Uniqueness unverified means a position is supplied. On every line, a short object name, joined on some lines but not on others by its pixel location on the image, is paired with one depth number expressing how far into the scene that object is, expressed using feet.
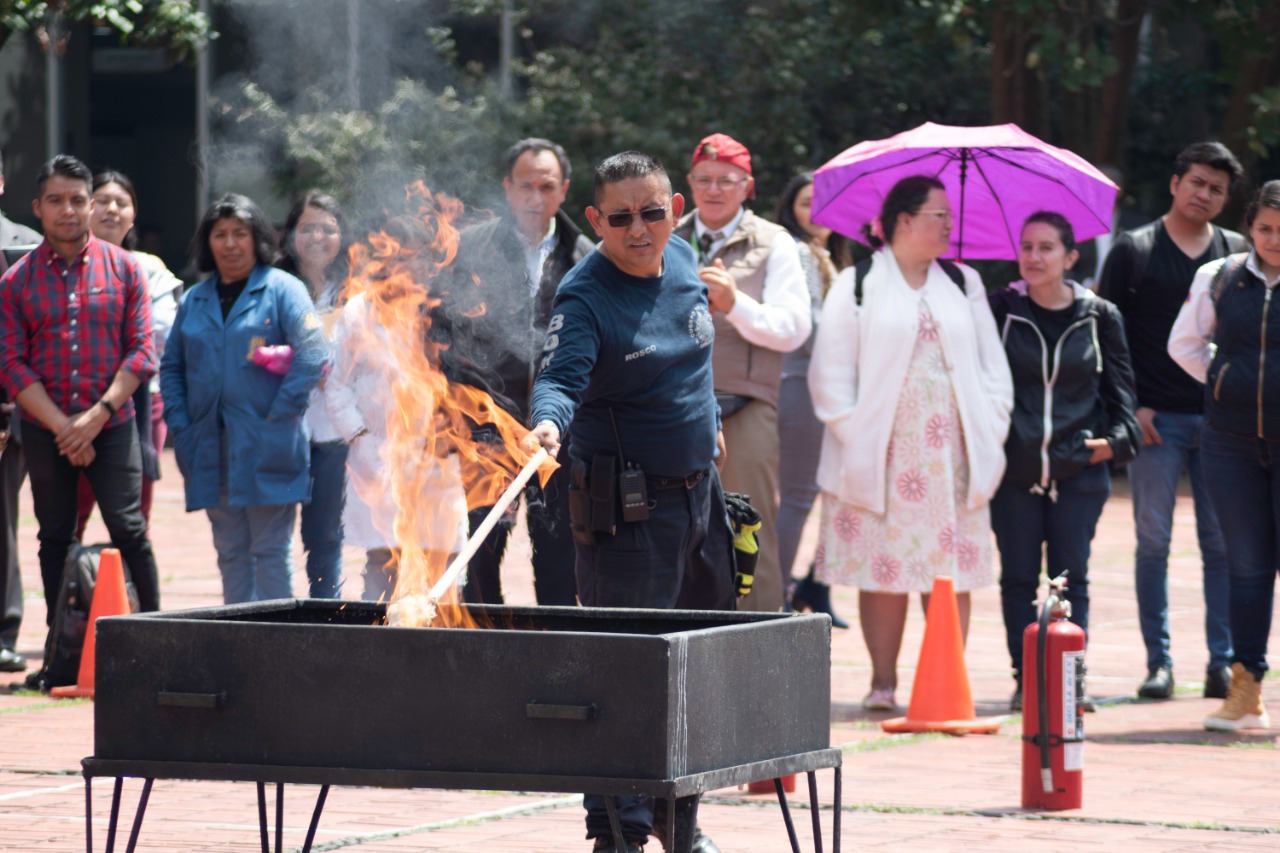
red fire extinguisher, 40.29
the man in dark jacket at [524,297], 47.67
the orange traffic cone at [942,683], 49.73
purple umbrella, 55.62
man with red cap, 53.11
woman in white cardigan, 52.90
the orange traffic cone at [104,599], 53.47
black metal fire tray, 25.59
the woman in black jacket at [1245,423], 48.42
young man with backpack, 56.18
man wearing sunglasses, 34.65
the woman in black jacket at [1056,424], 53.11
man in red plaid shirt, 54.19
